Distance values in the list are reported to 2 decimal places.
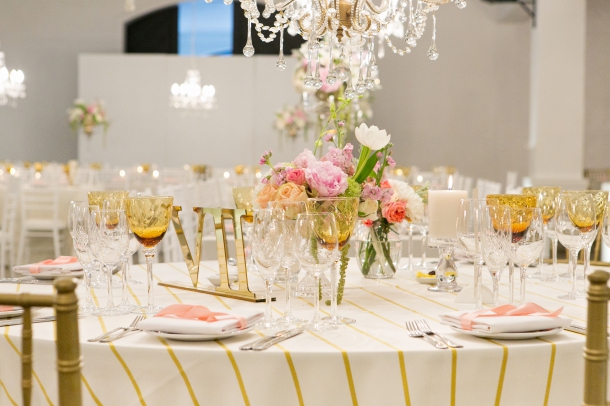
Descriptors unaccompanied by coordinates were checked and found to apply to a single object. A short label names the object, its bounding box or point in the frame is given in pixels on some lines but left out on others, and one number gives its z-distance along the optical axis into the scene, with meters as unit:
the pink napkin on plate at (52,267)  1.95
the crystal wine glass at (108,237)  1.50
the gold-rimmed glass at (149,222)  1.54
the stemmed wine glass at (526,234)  1.48
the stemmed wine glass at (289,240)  1.31
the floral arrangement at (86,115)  10.86
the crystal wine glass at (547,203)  2.11
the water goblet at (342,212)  1.45
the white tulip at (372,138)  1.69
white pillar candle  1.85
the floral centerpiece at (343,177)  1.62
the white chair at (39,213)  6.29
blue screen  12.84
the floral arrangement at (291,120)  10.39
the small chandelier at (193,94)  10.65
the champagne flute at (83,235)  1.56
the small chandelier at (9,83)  9.97
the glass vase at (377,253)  2.02
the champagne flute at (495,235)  1.44
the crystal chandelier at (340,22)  2.54
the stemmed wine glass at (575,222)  1.73
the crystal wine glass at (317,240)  1.29
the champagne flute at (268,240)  1.31
